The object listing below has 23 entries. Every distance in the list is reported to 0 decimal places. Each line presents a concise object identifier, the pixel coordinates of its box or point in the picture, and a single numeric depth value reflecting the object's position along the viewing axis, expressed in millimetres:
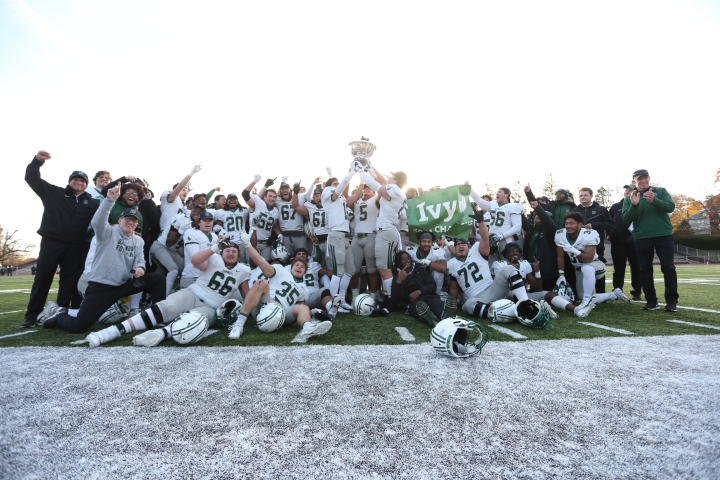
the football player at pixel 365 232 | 6766
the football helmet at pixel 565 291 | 6812
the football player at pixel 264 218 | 7508
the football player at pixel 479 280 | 5734
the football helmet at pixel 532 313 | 4789
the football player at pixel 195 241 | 6098
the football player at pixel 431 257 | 6520
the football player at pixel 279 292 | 5004
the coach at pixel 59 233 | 5574
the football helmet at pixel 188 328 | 4129
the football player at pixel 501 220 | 7368
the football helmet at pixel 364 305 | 6203
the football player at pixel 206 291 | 4727
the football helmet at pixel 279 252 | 6977
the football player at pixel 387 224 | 6375
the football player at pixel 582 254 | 6252
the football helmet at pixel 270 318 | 4750
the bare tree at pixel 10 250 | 49406
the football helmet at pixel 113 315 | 5582
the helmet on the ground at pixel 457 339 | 3494
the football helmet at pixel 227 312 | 5070
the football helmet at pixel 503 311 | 5151
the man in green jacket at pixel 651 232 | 6117
